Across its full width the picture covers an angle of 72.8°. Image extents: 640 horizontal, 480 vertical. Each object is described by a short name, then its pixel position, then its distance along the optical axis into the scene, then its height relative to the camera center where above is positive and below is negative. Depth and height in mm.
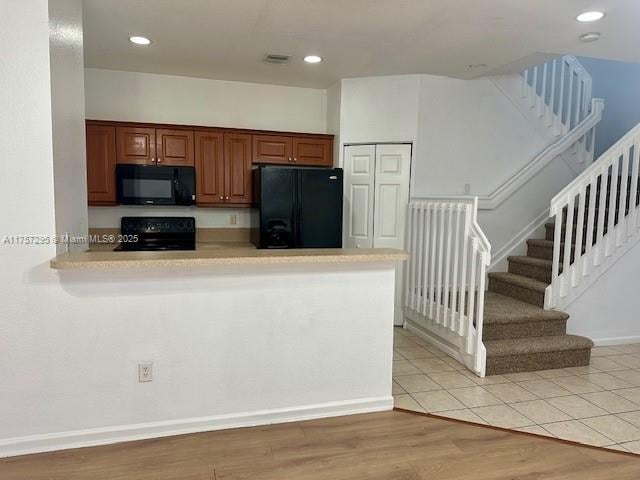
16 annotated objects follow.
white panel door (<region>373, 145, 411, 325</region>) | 4309 +66
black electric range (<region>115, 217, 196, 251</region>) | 4148 -353
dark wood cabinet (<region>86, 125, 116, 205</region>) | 3857 +279
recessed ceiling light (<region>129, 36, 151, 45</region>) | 3266 +1188
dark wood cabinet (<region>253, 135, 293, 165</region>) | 4277 +496
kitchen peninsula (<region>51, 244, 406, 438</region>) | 2199 -705
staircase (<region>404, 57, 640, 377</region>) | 3326 -647
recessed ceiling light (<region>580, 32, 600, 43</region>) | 3117 +1225
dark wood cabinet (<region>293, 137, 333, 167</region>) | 4410 +495
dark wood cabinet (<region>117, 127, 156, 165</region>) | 3932 +466
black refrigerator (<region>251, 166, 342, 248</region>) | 3936 -67
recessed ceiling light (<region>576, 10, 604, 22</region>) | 2750 +1215
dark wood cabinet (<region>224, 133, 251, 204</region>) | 4207 +307
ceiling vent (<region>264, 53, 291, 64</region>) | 3598 +1188
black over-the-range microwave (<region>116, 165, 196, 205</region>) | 3891 +107
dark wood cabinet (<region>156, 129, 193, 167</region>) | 4023 +462
